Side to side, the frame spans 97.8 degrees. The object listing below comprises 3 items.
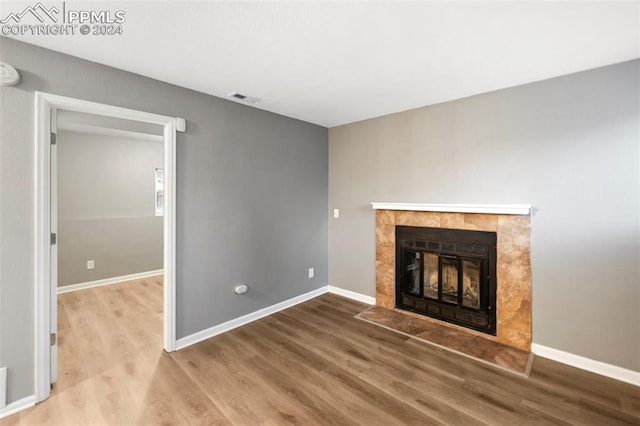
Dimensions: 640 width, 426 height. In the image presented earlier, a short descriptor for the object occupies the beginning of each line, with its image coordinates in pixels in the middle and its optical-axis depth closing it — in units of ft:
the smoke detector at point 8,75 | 5.82
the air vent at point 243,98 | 9.39
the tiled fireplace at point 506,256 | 8.60
